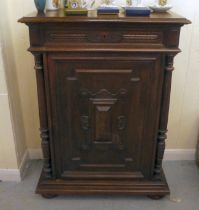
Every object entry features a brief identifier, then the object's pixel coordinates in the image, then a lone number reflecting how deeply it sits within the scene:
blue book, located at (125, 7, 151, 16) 1.31
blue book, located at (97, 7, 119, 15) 1.34
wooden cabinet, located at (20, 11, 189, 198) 1.27
